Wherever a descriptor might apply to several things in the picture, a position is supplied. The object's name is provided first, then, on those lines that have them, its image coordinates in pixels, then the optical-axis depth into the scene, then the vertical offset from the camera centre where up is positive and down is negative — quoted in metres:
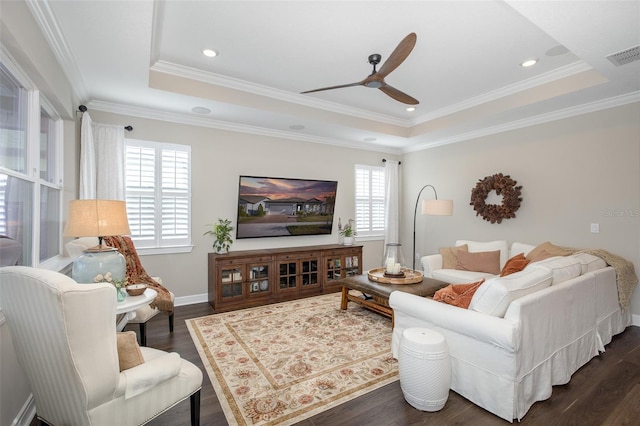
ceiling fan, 2.34 +1.25
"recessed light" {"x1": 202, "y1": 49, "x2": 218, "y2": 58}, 3.24 +1.69
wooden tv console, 4.42 -0.95
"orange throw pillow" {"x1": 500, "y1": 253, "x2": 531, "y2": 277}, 3.42 -0.56
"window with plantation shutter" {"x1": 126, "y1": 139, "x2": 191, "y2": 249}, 4.27 +0.26
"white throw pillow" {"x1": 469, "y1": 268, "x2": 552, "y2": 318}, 2.21 -0.56
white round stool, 2.15 -1.09
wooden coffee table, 3.57 -0.89
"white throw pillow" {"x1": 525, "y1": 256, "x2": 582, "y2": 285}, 2.73 -0.47
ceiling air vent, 2.73 +1.46
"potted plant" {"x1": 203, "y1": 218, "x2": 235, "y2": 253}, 4.67 -0.34
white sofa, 2.09 -0.88
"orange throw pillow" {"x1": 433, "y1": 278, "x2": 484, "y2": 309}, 2.53 -0.68
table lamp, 2.32 -0.15
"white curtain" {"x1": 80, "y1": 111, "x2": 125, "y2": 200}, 3.70 +0.65
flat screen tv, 4.97 +0.11
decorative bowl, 2.49 -0.63
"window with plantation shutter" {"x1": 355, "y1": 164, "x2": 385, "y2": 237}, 6.38 +0.30
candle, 4.07 -0.67
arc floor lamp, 4.98 +0.12
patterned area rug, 2.29 -1.38
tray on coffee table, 3.85 -0.81
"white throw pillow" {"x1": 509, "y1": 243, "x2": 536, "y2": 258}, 4.46 -0.48
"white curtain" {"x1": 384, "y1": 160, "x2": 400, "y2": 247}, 6.56 +0.15
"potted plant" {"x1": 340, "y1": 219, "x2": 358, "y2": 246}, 5.83 -0.37
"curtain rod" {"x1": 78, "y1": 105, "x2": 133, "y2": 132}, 3.69 +1.23
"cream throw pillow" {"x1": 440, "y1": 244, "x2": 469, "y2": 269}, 4.97 -0.66
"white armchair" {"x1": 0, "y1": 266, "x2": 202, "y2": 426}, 1.34 -0.66
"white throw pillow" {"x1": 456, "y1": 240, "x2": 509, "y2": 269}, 4.69 -0.50
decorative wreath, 4.82 +0.29
